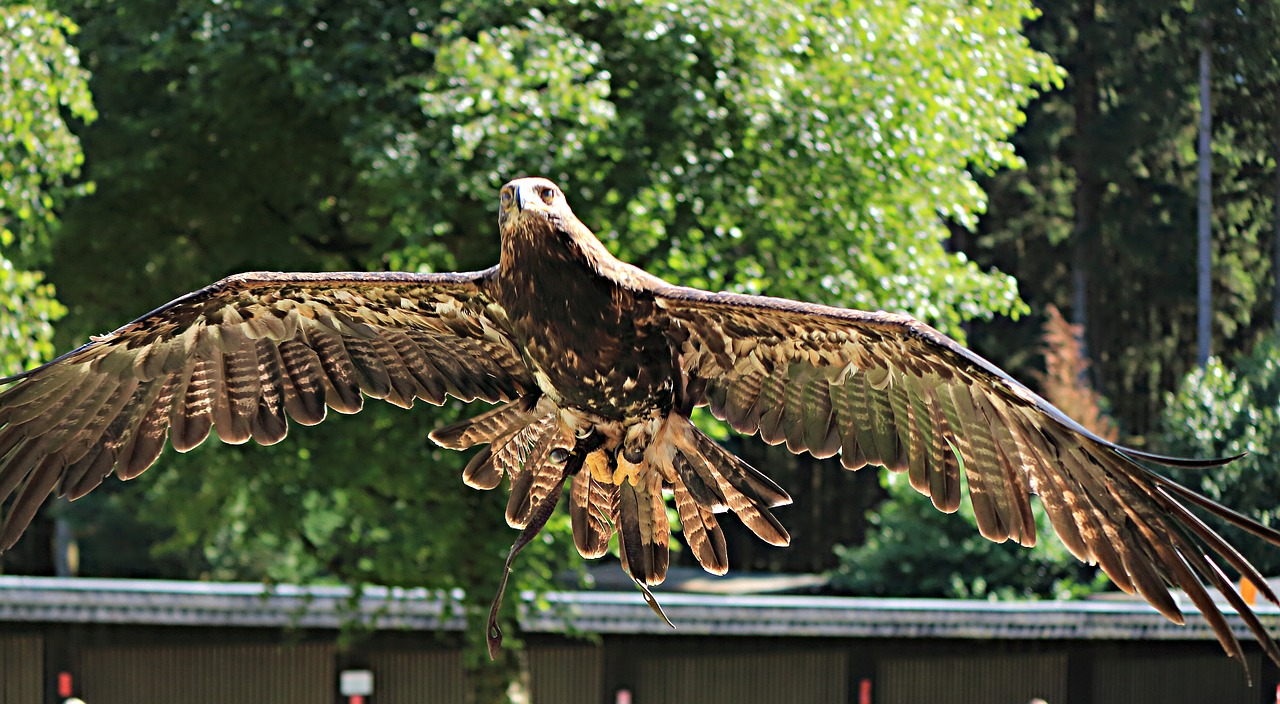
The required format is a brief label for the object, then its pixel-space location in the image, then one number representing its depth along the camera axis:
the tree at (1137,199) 24.30
